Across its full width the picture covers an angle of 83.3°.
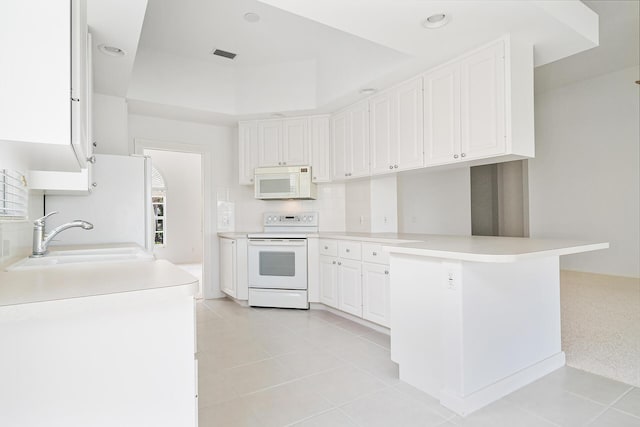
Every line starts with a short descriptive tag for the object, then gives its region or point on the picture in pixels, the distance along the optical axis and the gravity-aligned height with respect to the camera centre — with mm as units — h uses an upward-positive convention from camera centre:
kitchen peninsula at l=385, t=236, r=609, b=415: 1950 -602
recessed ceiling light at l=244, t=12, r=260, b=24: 3180 +1817
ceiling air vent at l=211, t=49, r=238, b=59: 3932 +1844
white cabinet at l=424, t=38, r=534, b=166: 2473 +807
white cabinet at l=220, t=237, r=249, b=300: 4266 -589
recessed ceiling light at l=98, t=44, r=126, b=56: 2447 +1188
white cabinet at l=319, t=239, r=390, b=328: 3148 -587
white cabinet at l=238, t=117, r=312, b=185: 4402 +936
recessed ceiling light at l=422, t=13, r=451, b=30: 2277 +1268
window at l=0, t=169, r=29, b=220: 1551 +131
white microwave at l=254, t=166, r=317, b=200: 4340 +439
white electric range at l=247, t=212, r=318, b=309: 4082 -585
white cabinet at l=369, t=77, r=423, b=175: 3127 +829
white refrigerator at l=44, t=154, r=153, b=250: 2805 +123
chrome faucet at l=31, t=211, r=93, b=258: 1895 -82
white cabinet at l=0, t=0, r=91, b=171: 890 +378
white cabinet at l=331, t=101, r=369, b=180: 3764 +844
